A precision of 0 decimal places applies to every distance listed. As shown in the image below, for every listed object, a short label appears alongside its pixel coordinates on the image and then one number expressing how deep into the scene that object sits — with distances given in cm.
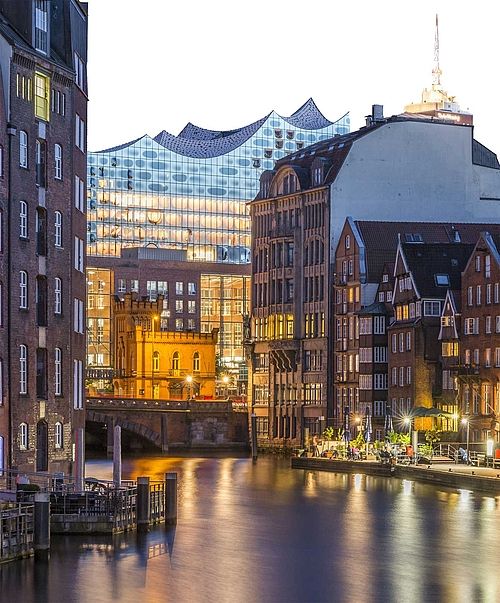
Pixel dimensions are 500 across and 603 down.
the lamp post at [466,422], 13438
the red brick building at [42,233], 8512
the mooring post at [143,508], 7750
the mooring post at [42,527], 6756
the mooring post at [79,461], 7947
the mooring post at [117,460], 8069
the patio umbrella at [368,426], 14525
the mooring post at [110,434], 17504
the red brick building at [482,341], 13550
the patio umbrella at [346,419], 16302
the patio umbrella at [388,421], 14812
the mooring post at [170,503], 8238
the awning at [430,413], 14038
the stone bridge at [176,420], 17675
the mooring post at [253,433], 16530
